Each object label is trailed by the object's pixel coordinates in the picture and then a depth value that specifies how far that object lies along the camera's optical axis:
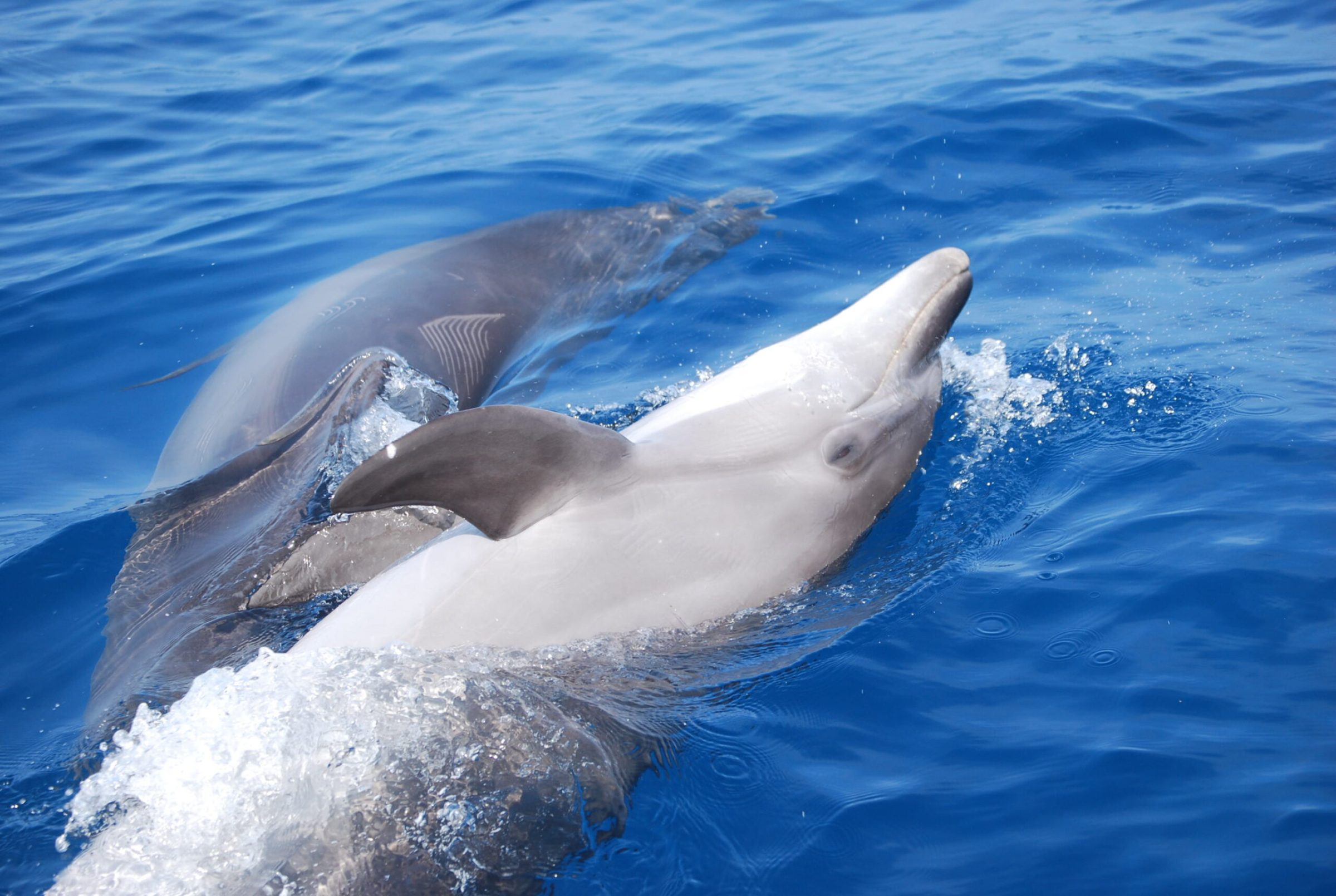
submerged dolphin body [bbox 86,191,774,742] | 5.46
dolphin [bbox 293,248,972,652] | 4.38
